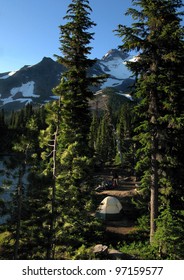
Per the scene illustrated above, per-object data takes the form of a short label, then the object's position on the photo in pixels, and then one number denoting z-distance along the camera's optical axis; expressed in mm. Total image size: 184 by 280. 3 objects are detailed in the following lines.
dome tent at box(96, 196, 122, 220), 24453
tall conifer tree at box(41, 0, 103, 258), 15344
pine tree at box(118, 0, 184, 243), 16359
